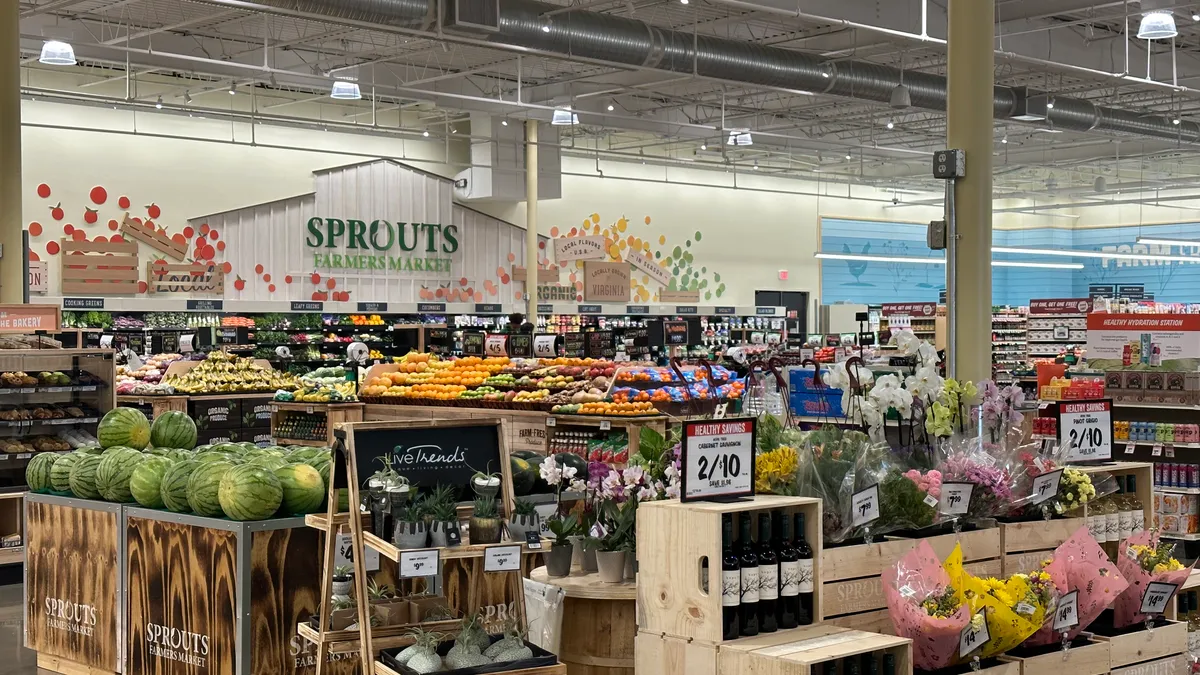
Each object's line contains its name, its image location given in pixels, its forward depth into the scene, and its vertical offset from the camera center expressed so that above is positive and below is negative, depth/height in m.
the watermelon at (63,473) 5.74 -0.66
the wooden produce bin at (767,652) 3.42 -0.90
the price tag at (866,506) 3.89 -0.56
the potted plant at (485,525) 4.21 -0.66
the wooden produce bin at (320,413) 11.32 -0.79
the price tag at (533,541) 4.30 -0.73
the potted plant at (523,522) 4.33 -0.67
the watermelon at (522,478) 5.18 -0.62
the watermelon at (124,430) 6.32 -0.51
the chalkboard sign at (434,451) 4.37 -0.44
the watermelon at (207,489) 4.92 -0.63
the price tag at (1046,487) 4.54 -0.59
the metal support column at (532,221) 20.66 +1.71
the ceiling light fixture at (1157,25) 10.47 +2.42
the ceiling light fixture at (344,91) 13.80 +2.54
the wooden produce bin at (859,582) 3.86 -0.79
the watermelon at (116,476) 5.43 -0.63
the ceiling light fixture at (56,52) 12.48 +2.69
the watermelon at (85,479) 5.62 -0.67
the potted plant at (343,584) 4.58 -0.92
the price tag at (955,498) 4.23 -0.58
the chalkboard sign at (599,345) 14.51 -0.24
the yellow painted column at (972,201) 7.57 +0.72
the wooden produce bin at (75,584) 5.41 -1.13
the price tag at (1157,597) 4.52 -0.98
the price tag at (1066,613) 4.13 -0.94
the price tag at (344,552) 4.75 -0.84
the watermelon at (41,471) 5.92 -0.67
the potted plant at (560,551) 4.41 -0.78
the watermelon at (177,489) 5.12 -0.65
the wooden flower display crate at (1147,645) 4.37 -1.13
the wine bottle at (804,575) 3.73 -0.74
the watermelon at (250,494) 4.77 -0.63
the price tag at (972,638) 3.80 -0.94
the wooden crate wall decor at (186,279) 17.73 +0.68
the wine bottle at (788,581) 3.69 -0.74
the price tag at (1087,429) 5.05 -0.43
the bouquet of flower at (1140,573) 4.50 -0.90
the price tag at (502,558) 4.11 -0.75
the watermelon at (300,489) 4.88 -0.62
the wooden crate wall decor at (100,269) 16.77 +0.78
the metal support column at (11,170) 9.66 +1.21
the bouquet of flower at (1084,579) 4.17 -0.84
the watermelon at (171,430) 6.45 -0.52
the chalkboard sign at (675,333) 15.78 -0.11
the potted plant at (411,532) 4.02 -0.65
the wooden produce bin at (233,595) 4.77 -1.03
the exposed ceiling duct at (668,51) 10.72 +2.70
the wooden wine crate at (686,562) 3.56 -0.69
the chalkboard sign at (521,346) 13.27 -0.22
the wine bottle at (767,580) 3.64 -0.73
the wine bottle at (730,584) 3.55 -0.72
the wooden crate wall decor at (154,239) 17.62 +1.22
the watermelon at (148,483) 5.26 -0.64
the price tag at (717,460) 3.67 -0.39
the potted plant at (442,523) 4.06 -0.63
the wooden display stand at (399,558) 4.14 -0.76
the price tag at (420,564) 3.92 -0.74
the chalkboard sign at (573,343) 13.77 -0.20
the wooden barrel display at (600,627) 4.36 -1.04
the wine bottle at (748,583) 3.59 -0.73
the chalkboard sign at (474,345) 13.58 -0.21
